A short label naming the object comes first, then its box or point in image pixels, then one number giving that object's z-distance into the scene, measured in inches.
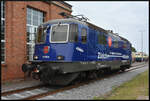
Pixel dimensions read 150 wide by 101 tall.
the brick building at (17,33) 345.5
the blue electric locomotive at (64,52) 276.0
